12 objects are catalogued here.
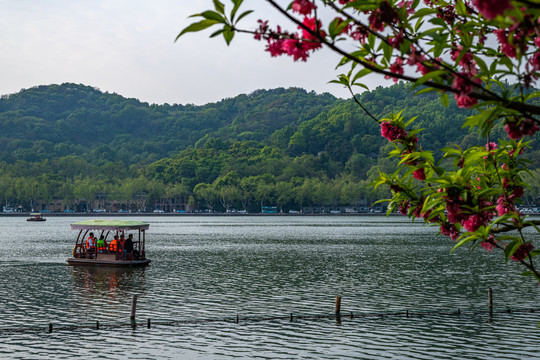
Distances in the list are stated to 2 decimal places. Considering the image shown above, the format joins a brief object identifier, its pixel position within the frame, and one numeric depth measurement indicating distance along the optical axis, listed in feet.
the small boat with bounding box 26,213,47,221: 592.97
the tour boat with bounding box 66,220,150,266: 155.43
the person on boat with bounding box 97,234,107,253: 158.81
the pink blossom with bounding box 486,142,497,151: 25.77
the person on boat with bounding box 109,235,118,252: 158.55
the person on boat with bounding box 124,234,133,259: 159.43
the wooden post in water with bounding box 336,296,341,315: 92.73
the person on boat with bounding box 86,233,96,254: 160.38
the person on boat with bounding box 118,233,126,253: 158.47
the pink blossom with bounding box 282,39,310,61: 18.11
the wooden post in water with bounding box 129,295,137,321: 86.33
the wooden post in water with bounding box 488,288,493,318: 95.61
